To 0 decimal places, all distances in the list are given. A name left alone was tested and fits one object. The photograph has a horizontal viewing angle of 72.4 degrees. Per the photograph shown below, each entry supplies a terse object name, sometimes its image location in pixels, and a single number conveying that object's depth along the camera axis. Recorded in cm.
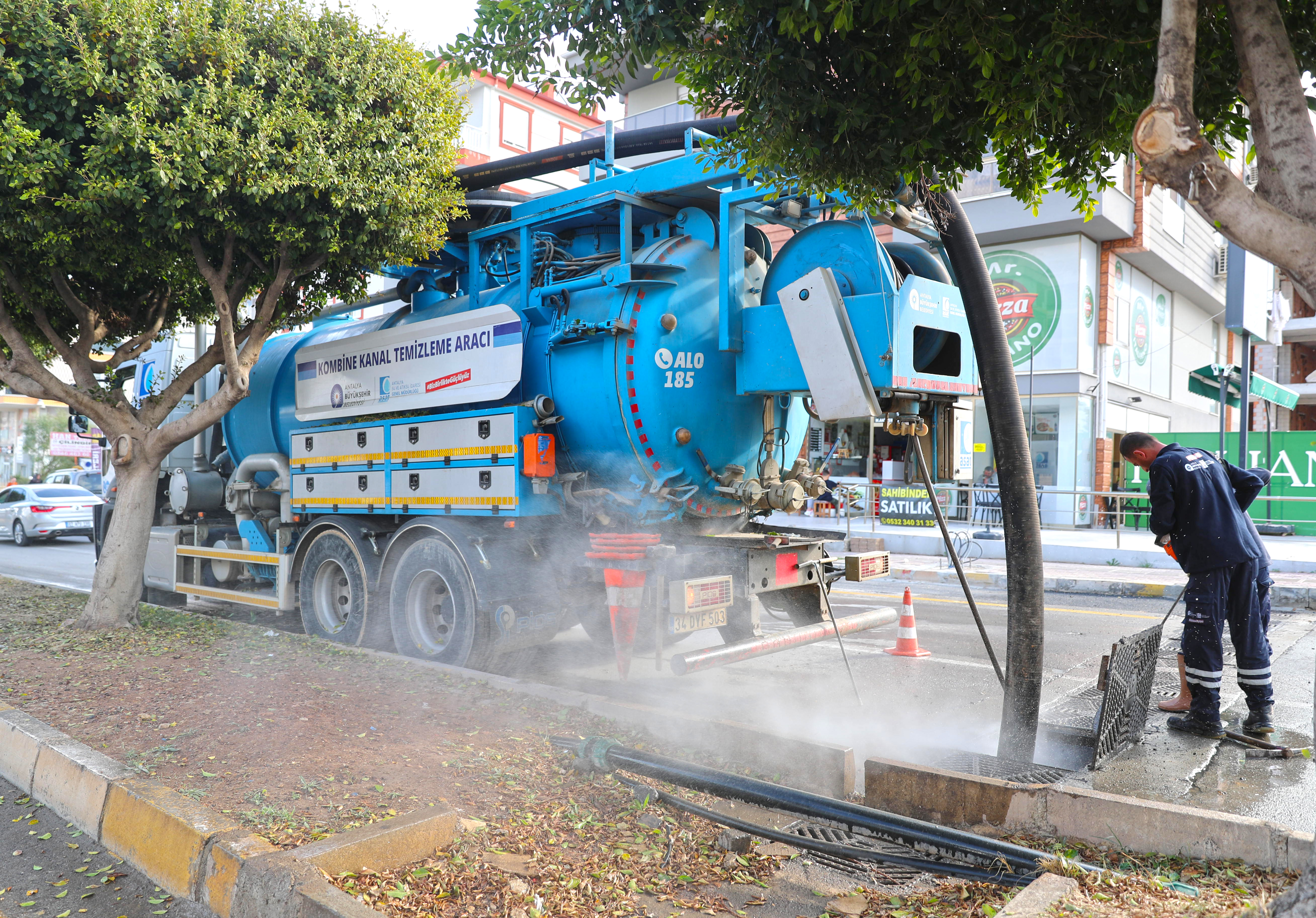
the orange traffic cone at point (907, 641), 750
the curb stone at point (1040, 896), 255
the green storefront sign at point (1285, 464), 1872
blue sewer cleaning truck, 545
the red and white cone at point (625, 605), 541
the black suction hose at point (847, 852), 307
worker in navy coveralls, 507
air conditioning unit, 2630
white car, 1900
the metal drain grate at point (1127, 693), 444
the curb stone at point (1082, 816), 314
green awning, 1515
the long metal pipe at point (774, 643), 522
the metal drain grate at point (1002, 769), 405
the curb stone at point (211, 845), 292
